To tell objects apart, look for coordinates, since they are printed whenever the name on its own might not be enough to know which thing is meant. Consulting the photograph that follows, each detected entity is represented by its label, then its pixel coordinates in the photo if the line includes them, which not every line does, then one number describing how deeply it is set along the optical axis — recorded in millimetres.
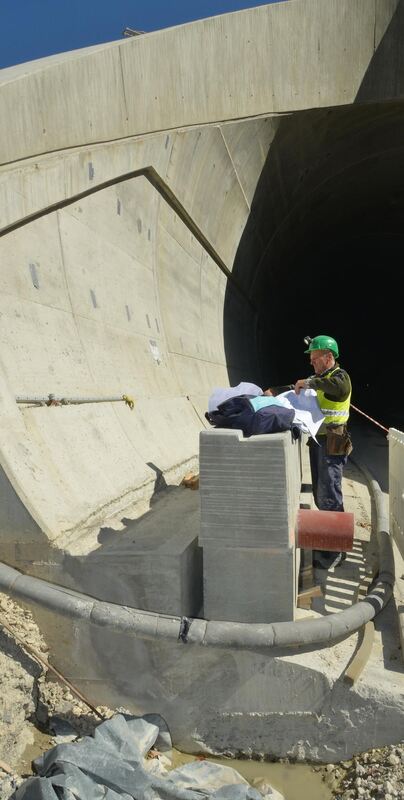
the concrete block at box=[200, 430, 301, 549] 3389
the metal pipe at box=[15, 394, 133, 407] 4234
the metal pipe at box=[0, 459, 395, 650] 3395
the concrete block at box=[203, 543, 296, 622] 3508
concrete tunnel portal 3635
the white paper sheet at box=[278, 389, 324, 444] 4612
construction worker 4777
